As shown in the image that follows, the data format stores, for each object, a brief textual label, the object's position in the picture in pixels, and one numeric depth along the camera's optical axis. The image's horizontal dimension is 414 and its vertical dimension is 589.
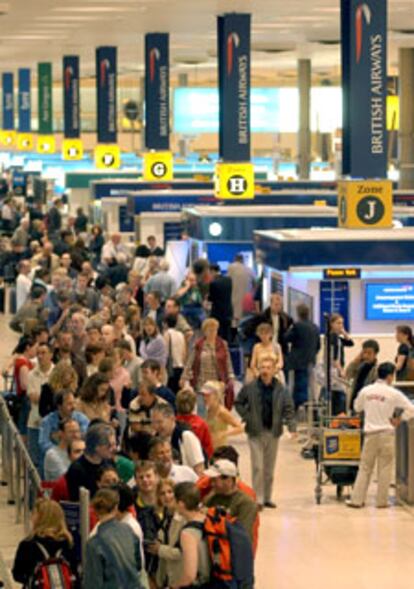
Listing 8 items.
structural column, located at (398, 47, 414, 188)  46.62
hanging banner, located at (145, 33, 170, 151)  41.78
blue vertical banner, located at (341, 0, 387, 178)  25.44
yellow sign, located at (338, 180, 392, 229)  25.42
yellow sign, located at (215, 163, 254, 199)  34.50
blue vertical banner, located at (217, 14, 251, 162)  34.28
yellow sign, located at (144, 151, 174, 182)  42.91
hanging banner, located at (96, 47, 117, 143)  49.88
